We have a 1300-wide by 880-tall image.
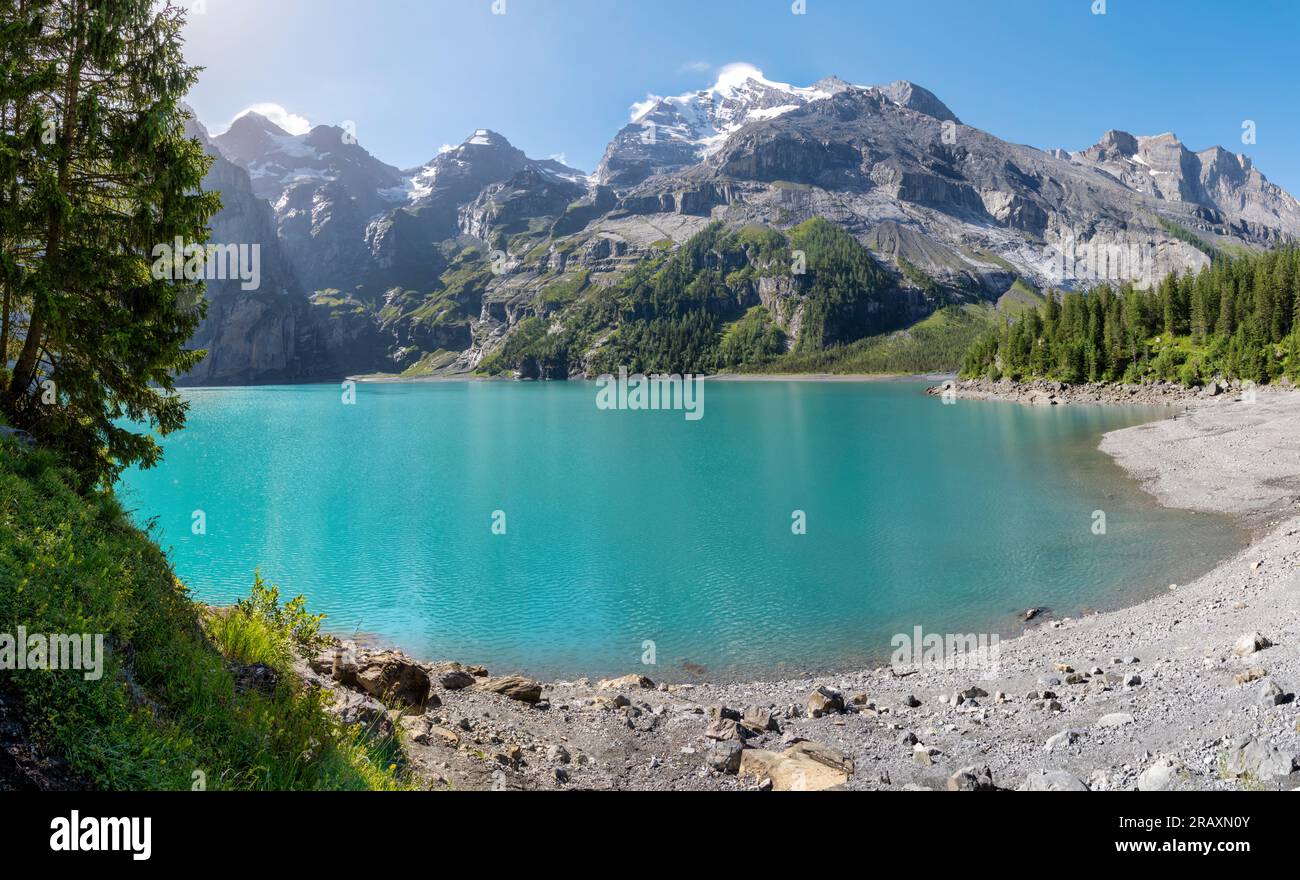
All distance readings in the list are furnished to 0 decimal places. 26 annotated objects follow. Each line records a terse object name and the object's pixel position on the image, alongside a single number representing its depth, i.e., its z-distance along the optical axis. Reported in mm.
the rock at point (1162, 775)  10862
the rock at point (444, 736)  13945
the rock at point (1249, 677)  15125
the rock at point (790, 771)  12945
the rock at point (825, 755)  13789
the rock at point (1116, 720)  14406
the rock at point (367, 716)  12344
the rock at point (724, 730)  15602
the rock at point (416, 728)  13625
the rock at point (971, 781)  12062
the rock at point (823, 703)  17656
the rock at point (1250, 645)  17509
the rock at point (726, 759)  14086
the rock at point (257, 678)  10906
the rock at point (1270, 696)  13188
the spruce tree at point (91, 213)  13375
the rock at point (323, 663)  15452
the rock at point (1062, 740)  13898
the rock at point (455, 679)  18533
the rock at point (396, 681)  15539
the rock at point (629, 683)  21094
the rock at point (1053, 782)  11156
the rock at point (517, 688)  18317
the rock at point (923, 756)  14281
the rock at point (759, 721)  16516
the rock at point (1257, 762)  9930
